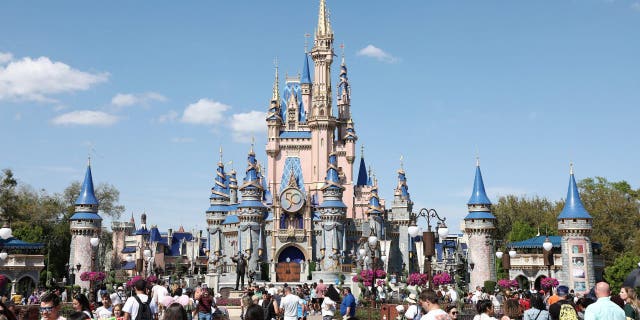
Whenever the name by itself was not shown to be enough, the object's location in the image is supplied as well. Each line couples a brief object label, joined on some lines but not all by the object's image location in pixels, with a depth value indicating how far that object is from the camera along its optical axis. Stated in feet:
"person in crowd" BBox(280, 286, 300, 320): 56.59
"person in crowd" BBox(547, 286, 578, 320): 37.63
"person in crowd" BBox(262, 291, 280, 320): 54.44
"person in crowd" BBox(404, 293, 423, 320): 45.57
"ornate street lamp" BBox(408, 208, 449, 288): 72.74
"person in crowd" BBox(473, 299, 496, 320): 35.91
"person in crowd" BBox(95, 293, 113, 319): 44.68
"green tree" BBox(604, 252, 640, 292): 187.83
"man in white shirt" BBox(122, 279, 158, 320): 40.42
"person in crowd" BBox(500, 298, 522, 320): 35.70
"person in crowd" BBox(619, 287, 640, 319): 35.91
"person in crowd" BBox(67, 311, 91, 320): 25.58
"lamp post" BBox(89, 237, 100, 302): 119.09
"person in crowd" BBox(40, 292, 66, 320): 28.96
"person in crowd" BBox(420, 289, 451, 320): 29.48
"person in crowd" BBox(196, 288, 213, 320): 48.78
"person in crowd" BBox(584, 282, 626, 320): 31.73
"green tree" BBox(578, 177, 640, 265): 215.31
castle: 198.39
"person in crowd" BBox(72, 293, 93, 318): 36.51
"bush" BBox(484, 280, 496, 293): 172.04
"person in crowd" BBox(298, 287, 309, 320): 63.93
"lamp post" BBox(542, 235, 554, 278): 100.56
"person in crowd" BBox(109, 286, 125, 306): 50.96
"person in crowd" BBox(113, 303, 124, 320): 44.02
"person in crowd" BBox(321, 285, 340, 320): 64.28
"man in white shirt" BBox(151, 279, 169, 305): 48.96
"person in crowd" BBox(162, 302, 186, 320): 25.17
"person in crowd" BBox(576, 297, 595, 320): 40.91
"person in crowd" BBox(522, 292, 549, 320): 38.22
